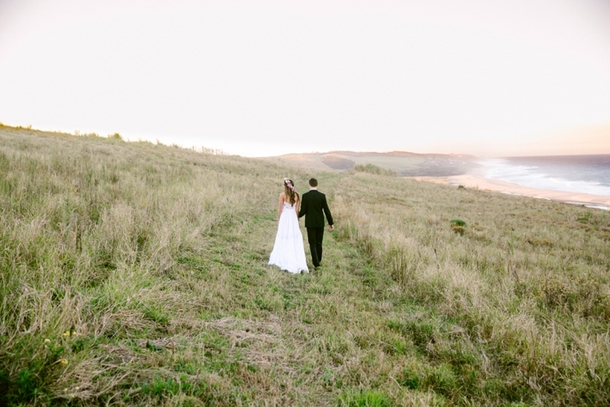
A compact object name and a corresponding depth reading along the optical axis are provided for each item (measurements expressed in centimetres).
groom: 804
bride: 744
